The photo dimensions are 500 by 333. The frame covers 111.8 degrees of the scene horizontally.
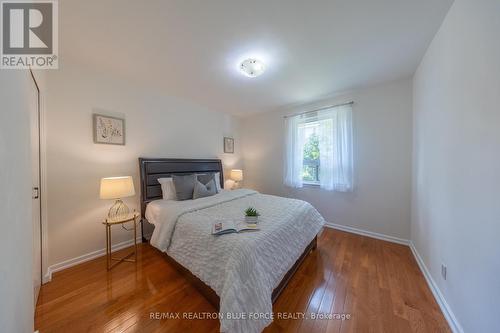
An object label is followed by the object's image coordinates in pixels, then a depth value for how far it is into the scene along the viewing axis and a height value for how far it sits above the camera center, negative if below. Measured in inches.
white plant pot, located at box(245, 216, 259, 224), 66.0 -21.1
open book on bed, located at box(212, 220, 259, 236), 57.4 -22.0
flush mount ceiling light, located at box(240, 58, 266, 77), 78.5 +47.3
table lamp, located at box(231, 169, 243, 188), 154.8 -8.8
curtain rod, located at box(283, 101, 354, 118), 112.8 +41.3
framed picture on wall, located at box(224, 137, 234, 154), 162.2 +20.0
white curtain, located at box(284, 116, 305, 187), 135.7 +12.4
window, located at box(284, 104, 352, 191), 114.0 +11.9
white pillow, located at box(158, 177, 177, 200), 104.1 -14.1
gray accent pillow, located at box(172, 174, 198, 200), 101.6 -12.5
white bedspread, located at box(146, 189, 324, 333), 45.4 -28.6
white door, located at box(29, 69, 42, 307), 62.6 -5.3
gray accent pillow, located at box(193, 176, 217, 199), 104.2 -15.1
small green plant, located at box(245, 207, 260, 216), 67.5 -19.0
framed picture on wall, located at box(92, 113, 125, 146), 87.8 +20.0
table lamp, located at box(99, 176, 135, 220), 78.2 -10.3
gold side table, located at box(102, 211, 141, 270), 78.9 -35.5
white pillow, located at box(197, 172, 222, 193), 126.6 -11.2
